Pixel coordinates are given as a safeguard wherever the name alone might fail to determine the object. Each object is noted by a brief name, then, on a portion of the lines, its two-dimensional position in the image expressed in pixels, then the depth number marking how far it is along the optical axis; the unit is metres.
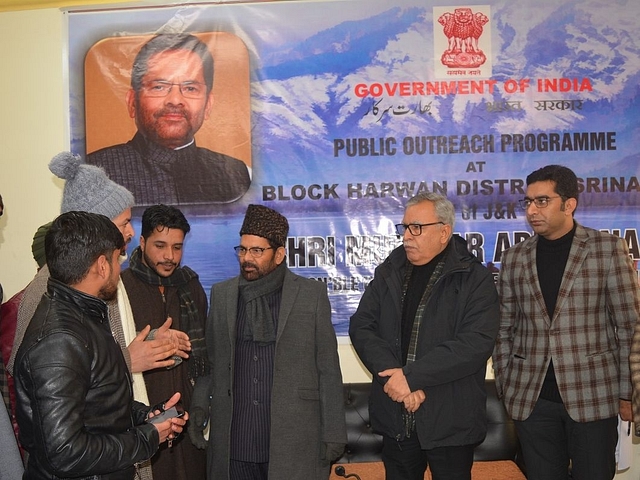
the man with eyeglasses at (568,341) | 2.95
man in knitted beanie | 2.28
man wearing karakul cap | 2.93
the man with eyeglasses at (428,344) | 2.80
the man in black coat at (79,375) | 1.72
